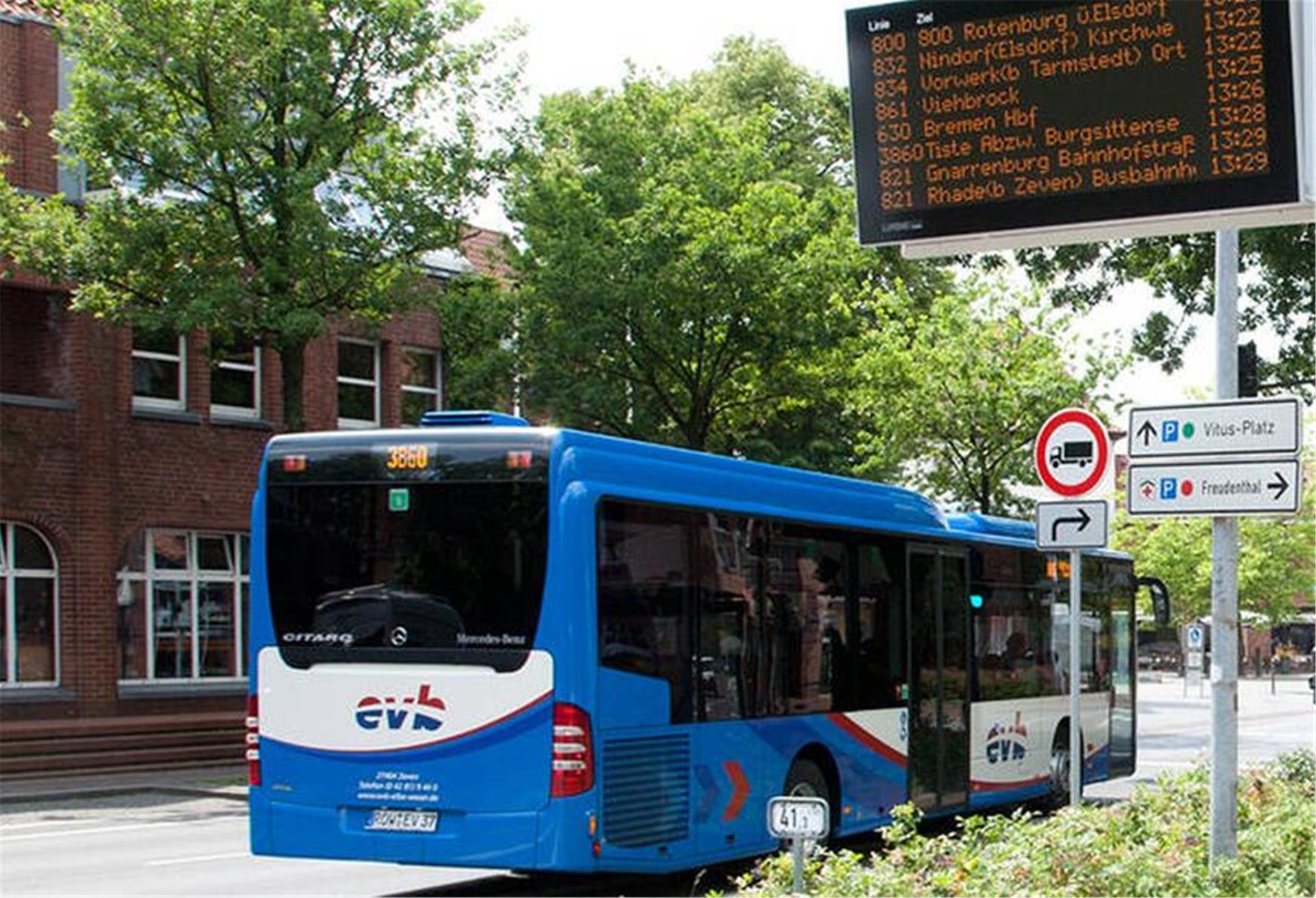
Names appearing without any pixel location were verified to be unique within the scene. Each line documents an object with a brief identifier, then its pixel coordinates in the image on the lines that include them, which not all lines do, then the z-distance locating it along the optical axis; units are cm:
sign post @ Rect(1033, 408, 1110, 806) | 1354
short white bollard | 920
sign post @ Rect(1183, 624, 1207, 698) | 6531
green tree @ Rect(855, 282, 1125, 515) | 3525
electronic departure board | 920
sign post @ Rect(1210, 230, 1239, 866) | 1011
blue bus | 1182
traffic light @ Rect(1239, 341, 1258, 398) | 1523
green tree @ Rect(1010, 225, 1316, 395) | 1869
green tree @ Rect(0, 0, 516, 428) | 2439
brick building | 2744
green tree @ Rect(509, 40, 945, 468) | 3089
